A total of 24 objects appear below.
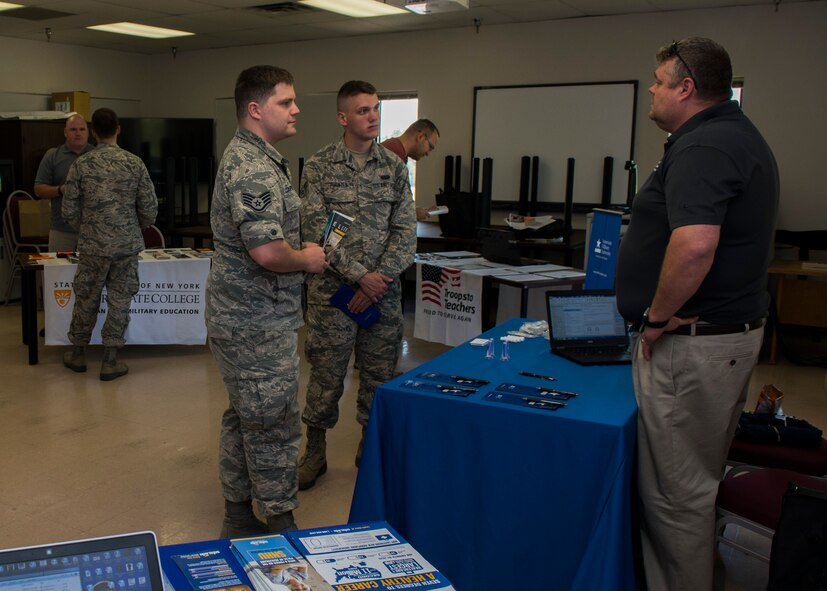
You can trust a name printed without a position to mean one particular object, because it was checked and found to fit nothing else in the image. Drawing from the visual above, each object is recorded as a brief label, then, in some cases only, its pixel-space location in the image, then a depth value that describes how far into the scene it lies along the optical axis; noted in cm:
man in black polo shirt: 211
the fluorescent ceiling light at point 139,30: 823
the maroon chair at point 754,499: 224
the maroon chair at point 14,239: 732
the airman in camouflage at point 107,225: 500
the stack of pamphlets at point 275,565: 117
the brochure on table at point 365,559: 120
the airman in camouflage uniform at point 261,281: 248
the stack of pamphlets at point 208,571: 117
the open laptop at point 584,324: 292
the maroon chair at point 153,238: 686
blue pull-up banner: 374
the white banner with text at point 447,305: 519
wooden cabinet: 796
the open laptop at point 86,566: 98
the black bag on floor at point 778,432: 279
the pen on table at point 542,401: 226
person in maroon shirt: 418
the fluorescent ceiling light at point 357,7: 684
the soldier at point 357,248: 330
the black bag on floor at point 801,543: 181
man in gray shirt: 623
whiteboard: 742
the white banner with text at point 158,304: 546
